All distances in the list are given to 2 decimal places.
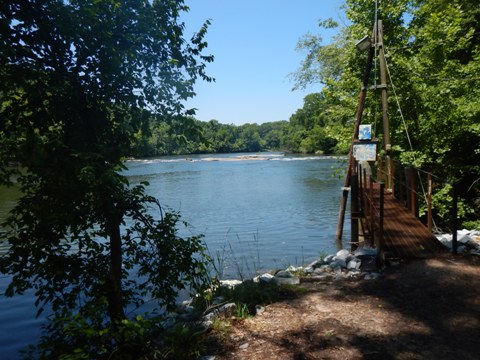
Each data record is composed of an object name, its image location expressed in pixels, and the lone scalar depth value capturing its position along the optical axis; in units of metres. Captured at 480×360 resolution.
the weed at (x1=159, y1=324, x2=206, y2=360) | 4.08
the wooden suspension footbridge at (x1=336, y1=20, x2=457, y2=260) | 6.81
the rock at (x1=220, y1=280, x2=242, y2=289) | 7.73
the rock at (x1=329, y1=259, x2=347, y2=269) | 7.16
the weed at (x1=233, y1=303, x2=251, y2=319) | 4.89
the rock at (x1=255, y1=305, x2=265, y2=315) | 5.05
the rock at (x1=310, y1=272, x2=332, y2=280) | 6.66
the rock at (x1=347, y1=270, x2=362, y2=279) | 6.47
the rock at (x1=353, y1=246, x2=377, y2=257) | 7.11
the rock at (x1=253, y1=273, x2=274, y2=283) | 6.46
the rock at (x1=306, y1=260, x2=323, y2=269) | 7.74
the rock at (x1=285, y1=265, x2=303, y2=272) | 7.39
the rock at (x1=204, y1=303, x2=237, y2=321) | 5.00
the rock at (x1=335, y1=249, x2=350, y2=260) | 7.47
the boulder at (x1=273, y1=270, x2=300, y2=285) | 6.31
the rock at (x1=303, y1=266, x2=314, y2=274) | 7.25
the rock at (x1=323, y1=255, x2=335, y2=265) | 7.82
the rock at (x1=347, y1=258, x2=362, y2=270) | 6.88
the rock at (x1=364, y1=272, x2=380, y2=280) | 6.19
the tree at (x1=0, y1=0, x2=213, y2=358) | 3.68
